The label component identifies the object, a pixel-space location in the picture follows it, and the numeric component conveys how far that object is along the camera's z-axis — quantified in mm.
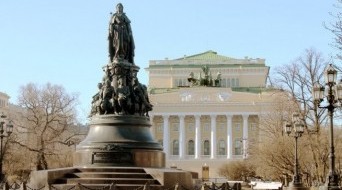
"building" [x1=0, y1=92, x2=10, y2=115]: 141138
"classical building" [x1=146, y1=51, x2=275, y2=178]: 111875
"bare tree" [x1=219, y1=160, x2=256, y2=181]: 77238
